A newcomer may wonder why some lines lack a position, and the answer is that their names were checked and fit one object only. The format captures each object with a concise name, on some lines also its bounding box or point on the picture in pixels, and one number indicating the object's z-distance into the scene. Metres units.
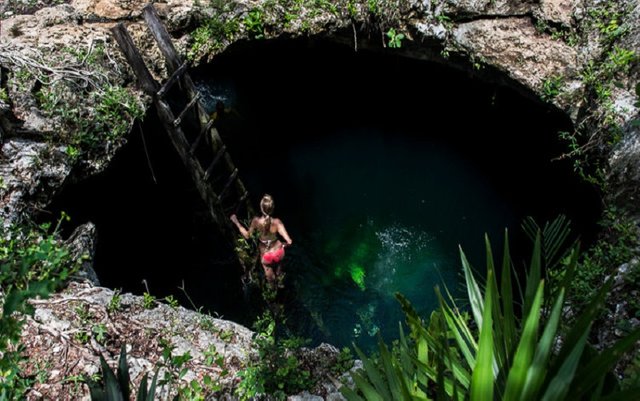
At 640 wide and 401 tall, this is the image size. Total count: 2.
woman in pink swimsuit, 5.30
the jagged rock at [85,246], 3.73
